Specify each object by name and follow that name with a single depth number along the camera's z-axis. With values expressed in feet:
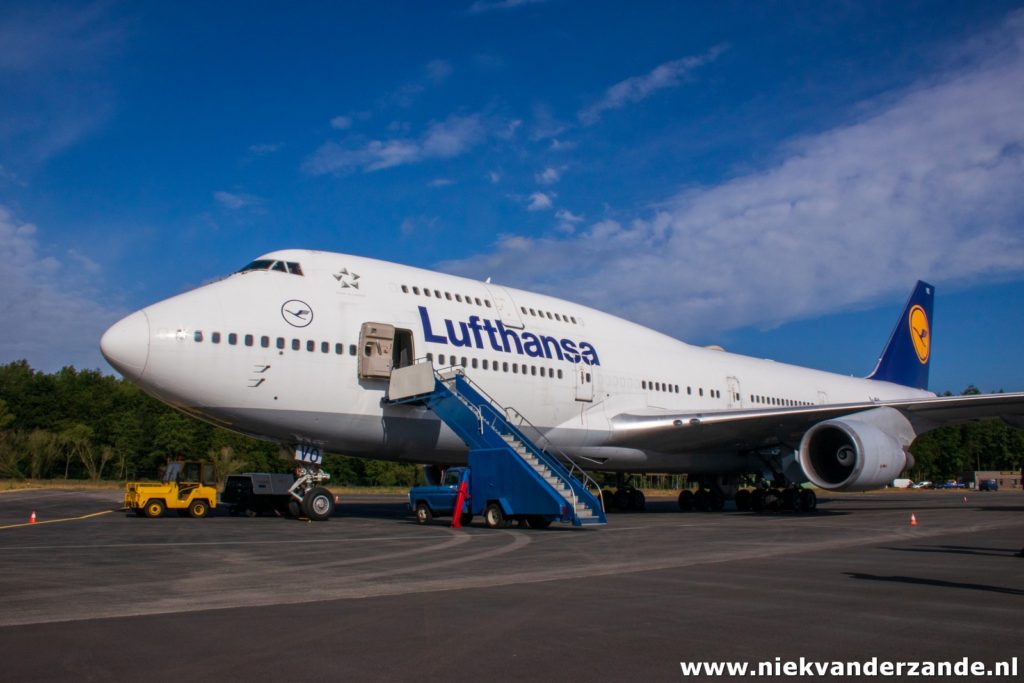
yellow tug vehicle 60.03
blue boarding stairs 49.90
